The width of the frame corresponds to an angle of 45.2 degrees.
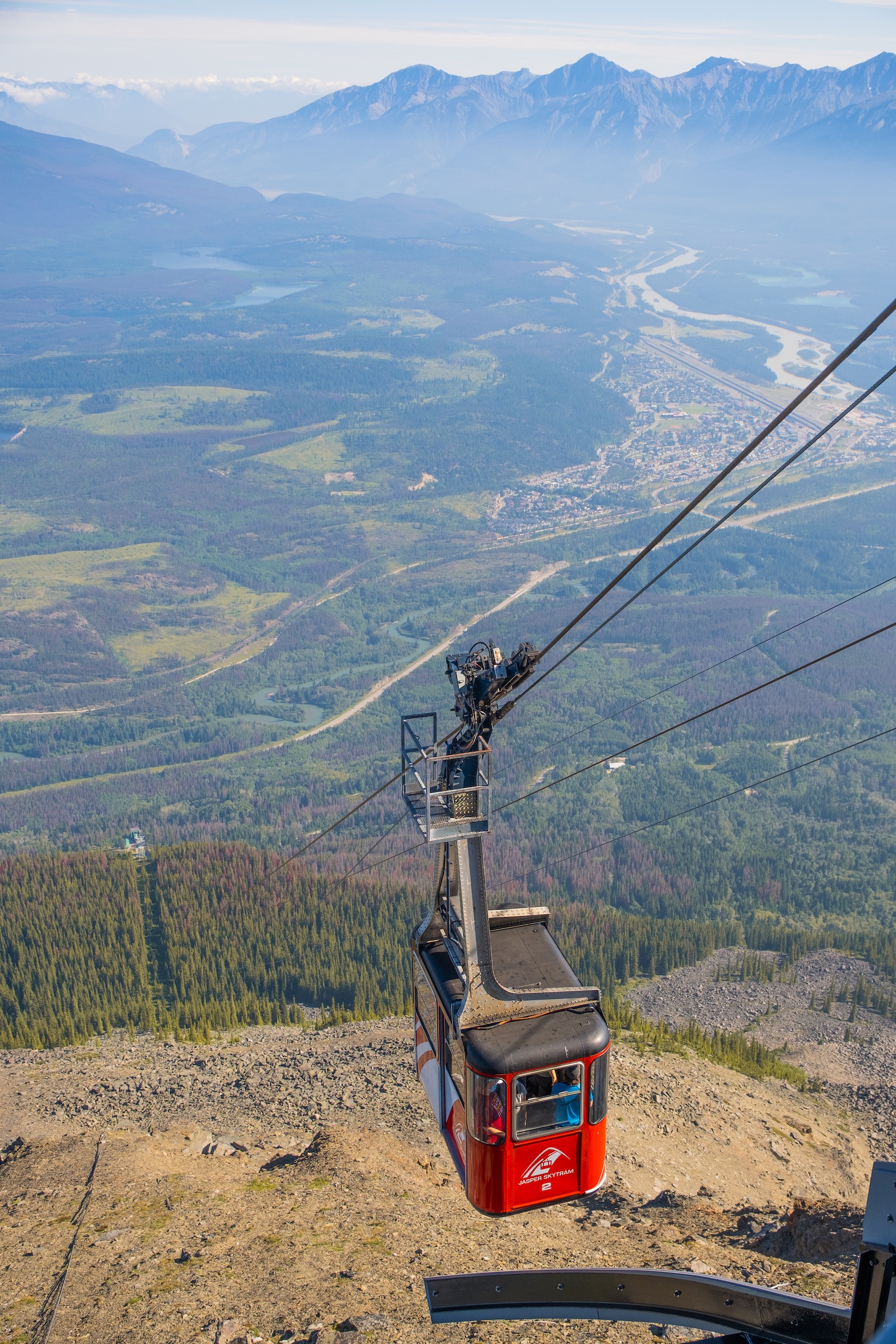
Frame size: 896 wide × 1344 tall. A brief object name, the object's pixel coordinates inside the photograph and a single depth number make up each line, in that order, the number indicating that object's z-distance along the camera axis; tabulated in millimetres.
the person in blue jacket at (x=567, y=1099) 15578
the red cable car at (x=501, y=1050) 15266
